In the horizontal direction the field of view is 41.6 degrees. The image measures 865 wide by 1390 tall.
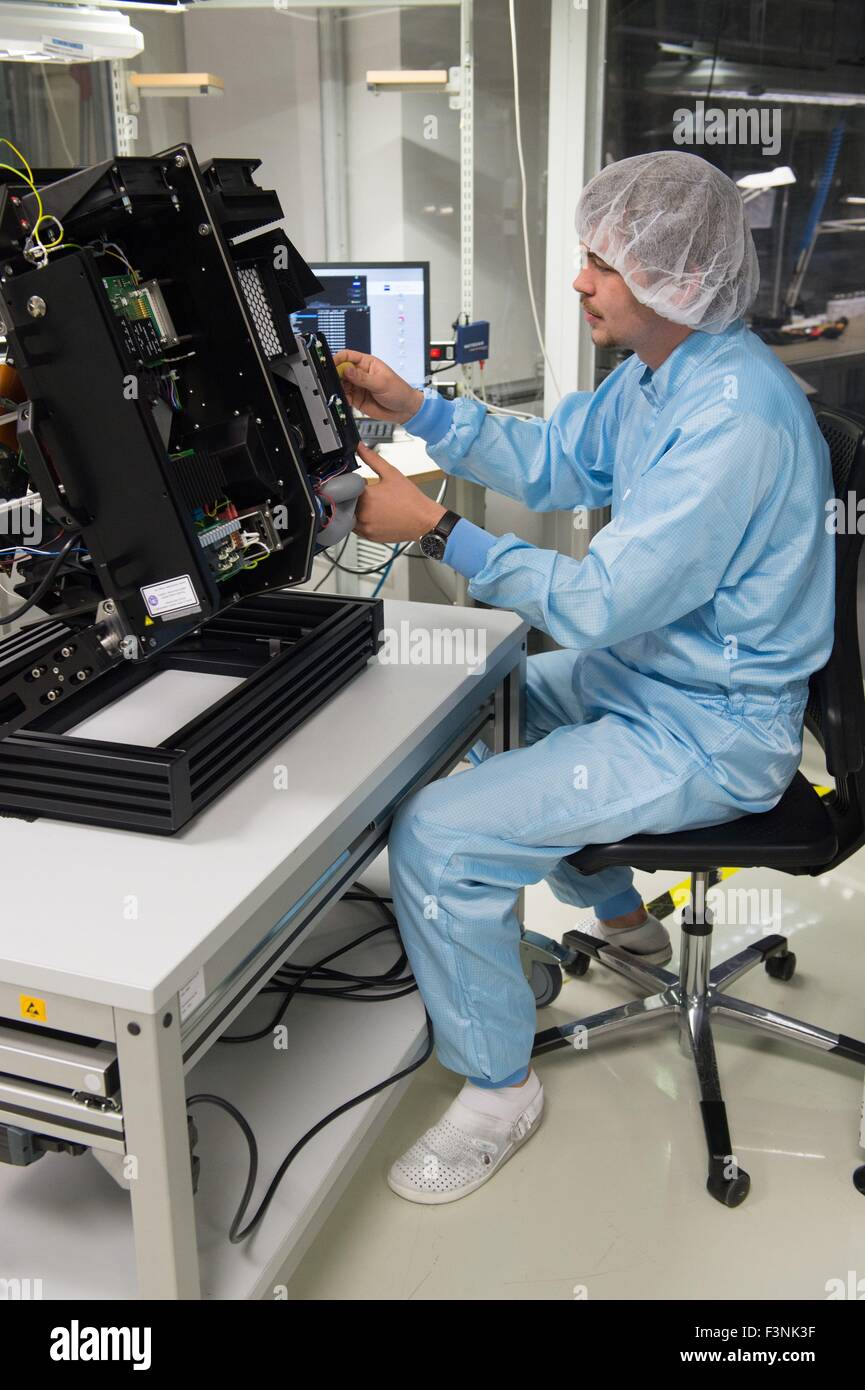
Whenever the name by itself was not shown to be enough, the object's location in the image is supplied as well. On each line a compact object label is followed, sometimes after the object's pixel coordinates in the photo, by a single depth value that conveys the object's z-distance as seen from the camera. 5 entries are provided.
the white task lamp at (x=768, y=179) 3.05
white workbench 0.98
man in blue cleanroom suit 1.49
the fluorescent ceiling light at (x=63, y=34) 1.77
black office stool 1.58
